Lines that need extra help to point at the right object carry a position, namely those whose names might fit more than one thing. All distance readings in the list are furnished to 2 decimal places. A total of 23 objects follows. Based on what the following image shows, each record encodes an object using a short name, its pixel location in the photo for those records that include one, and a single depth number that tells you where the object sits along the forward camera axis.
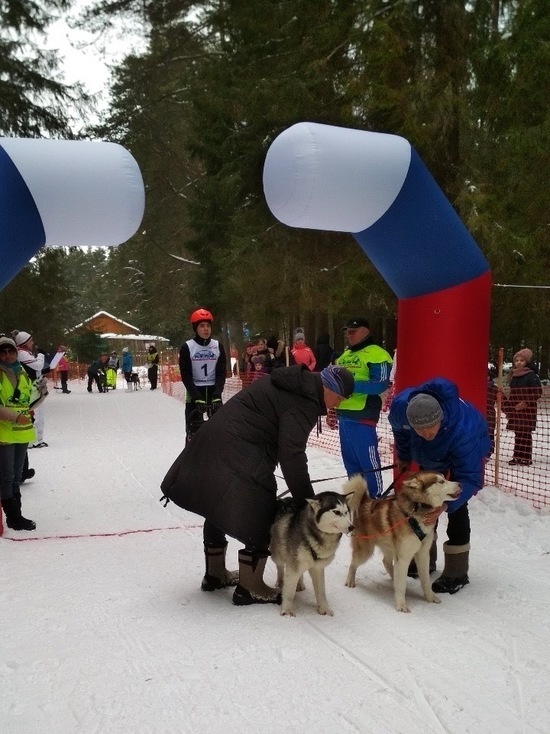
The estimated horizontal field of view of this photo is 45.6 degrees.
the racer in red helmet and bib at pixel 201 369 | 7.12
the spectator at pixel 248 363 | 14.59
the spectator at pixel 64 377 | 24.81
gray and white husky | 3.72
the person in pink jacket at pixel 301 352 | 12.91
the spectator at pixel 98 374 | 25.91
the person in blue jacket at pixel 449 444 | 4.04
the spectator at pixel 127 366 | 26.97
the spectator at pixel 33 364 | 8.48
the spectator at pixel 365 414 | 5.79
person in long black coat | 3.86
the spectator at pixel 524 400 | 9.23
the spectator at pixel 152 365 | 26.69
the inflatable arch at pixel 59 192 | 5.21
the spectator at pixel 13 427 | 5.78
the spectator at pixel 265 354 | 13.67
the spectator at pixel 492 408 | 9.10
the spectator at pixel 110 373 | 27.22
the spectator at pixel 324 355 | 14.12
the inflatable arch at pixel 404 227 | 5.38
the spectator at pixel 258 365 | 13.59
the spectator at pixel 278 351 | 14.07
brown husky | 3.94
